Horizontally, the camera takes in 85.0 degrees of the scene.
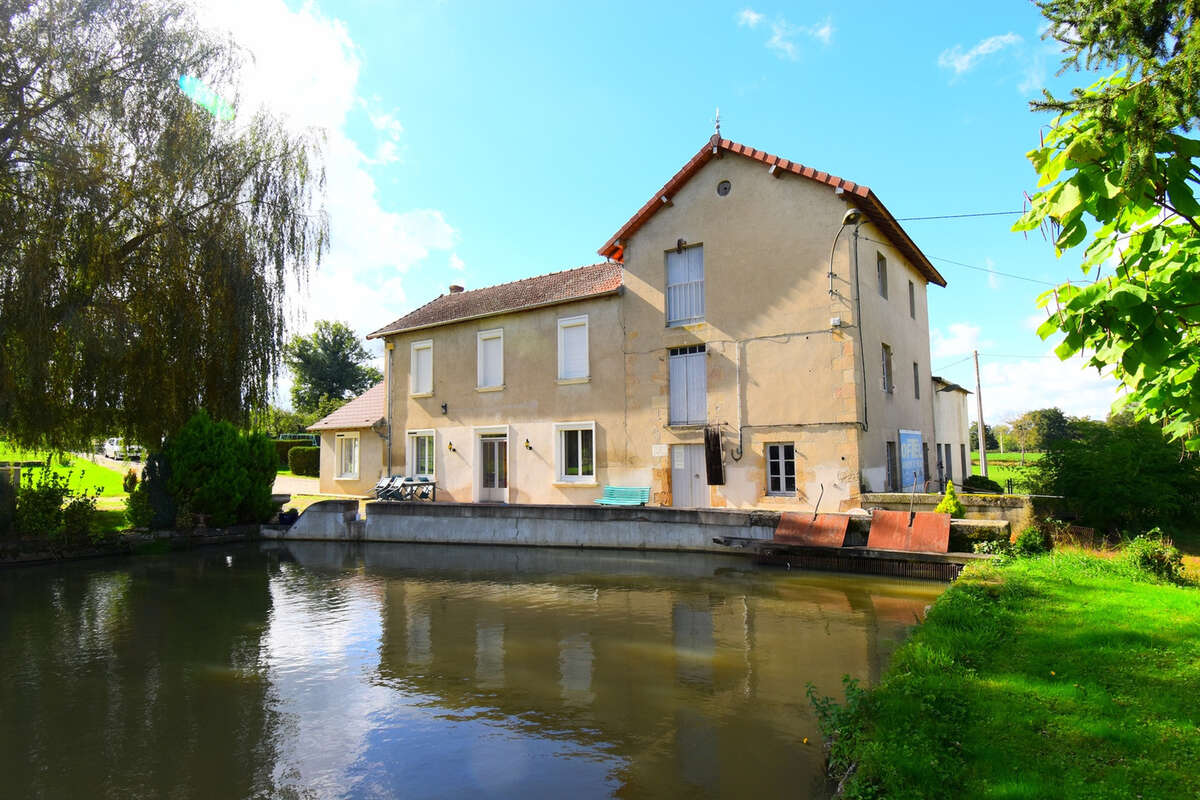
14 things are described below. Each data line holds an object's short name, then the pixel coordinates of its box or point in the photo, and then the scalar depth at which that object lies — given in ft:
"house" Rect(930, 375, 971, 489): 68.33
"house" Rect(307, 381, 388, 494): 77.56
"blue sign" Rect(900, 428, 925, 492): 55.36
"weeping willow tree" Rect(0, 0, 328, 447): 39.70
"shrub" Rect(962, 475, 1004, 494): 61.32
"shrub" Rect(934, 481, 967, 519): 38.50
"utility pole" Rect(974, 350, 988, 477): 75.82
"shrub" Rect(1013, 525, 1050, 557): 34.12
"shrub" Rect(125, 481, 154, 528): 50.65
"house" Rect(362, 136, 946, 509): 48.73
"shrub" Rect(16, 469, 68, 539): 45.27
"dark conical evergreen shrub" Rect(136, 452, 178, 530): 51.29
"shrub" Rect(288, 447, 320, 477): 110.11
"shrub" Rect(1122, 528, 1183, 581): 26.37
